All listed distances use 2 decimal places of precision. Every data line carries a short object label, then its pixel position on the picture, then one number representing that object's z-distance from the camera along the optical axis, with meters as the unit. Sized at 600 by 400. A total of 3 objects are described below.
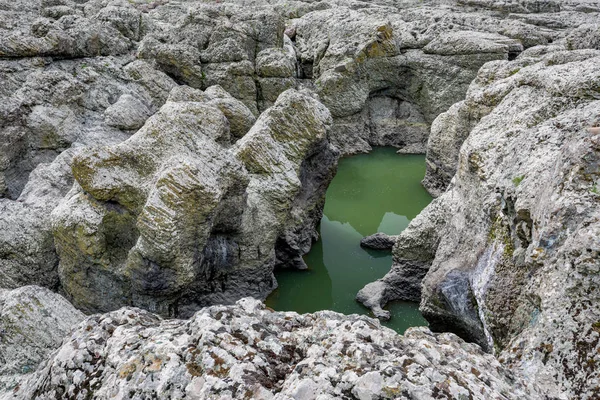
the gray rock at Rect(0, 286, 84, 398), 7.00
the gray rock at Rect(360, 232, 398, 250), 15.58
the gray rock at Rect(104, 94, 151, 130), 16.36
